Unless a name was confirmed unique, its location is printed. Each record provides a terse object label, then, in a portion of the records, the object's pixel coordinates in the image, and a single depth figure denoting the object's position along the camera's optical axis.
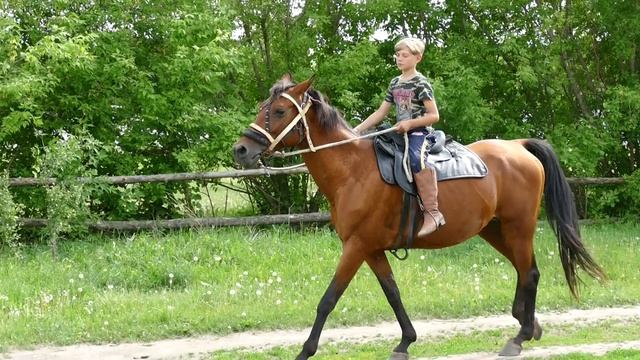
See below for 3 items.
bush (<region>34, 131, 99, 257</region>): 10.41
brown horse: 6.12
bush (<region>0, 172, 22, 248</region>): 10.11
